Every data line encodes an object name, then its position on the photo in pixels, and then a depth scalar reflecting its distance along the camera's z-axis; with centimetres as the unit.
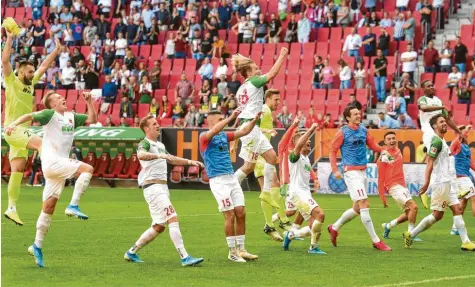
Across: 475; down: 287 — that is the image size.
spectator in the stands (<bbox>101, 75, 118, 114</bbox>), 4184
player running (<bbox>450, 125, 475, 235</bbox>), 2013
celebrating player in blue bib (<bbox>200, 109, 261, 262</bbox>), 1506
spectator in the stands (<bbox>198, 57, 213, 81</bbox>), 4050
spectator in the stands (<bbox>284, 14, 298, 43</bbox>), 4013
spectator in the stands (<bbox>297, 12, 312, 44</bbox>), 3991
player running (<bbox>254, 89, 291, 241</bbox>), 1852
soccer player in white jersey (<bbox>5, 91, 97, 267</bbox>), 1460
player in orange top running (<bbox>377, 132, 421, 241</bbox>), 1861
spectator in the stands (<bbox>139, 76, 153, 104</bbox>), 4091
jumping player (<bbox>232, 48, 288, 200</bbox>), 1709
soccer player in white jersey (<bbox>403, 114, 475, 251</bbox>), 1683
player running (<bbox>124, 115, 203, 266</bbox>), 1462
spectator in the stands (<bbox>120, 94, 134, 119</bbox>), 4028
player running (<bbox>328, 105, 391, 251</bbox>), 1686
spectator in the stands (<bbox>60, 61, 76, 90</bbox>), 4341
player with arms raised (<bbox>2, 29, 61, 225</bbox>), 1752
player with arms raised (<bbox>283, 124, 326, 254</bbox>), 1625
